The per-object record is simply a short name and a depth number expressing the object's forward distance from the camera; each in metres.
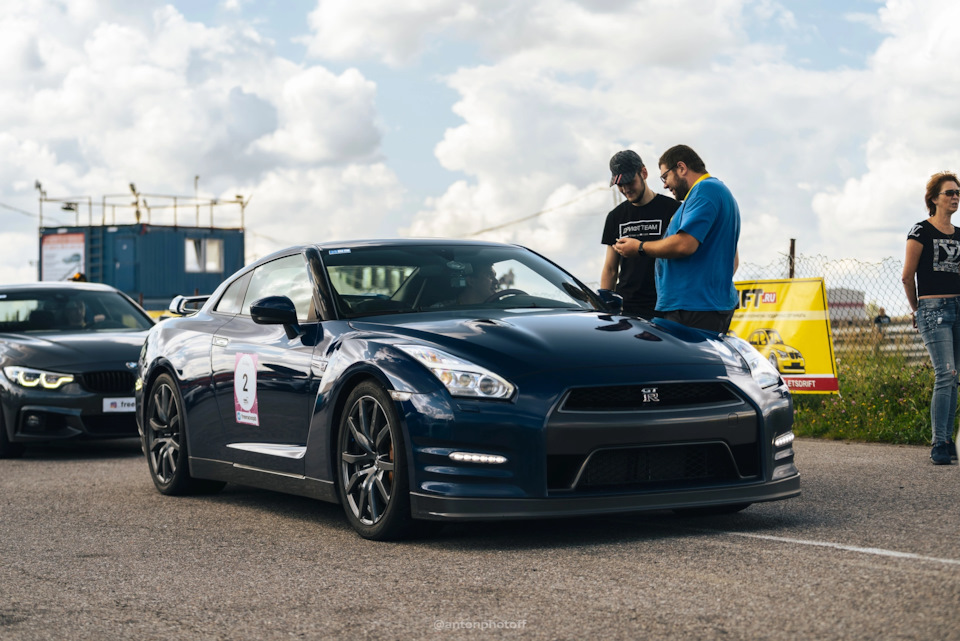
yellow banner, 11.64
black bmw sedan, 10.55
